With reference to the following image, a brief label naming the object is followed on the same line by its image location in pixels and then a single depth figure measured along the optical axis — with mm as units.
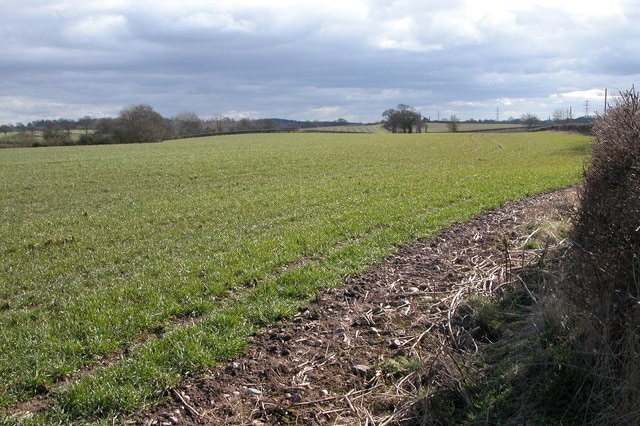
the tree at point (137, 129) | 81562
